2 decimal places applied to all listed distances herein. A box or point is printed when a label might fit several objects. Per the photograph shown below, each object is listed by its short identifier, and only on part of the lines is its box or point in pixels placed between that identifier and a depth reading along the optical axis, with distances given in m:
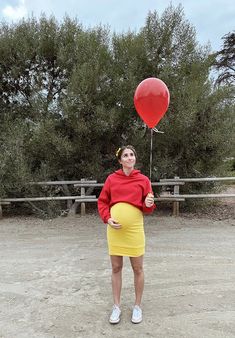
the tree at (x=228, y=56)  35.57
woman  3.66
